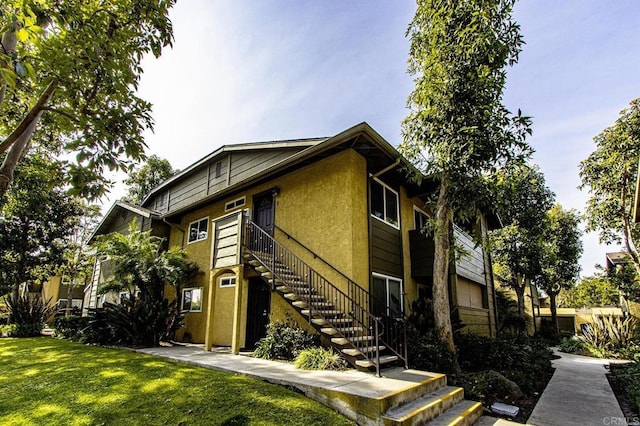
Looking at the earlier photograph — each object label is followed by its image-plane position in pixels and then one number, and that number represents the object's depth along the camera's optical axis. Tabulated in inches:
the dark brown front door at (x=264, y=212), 426.9
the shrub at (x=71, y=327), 479.2
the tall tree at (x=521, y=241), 700.7
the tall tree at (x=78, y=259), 788.6
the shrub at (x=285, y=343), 309.9
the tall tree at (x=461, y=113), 313.6
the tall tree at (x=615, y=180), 473.4
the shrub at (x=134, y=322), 402.0
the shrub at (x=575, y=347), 563.9
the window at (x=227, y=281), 448.5
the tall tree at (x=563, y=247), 791.1
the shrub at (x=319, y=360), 260.1
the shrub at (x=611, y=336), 513.0
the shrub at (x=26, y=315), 577.6
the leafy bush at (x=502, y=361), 323.3
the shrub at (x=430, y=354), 283.4
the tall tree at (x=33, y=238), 660.7
